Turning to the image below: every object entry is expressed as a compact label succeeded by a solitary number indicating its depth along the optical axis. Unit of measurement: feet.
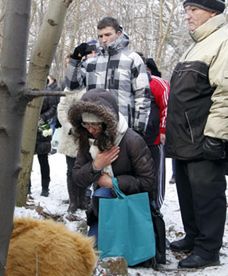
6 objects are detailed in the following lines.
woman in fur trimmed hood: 12.07
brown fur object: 7.74
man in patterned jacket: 15.01
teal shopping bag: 12.16
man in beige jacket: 12.44
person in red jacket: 15.87
